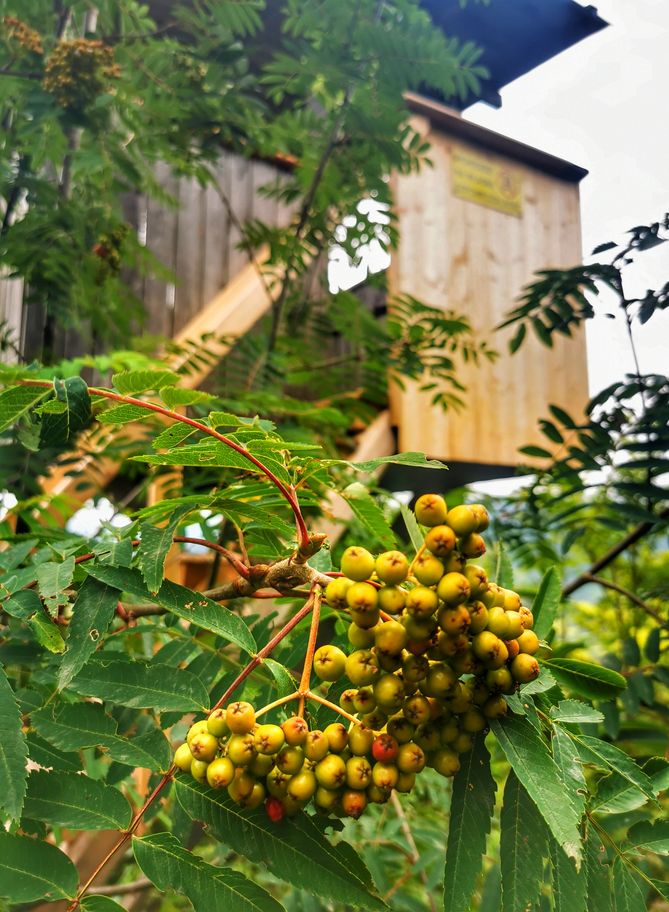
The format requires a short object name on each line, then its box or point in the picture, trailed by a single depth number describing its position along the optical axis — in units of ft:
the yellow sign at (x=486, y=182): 10.80
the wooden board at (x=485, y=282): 9.95
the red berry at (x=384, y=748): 1.54
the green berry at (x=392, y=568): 1.49
